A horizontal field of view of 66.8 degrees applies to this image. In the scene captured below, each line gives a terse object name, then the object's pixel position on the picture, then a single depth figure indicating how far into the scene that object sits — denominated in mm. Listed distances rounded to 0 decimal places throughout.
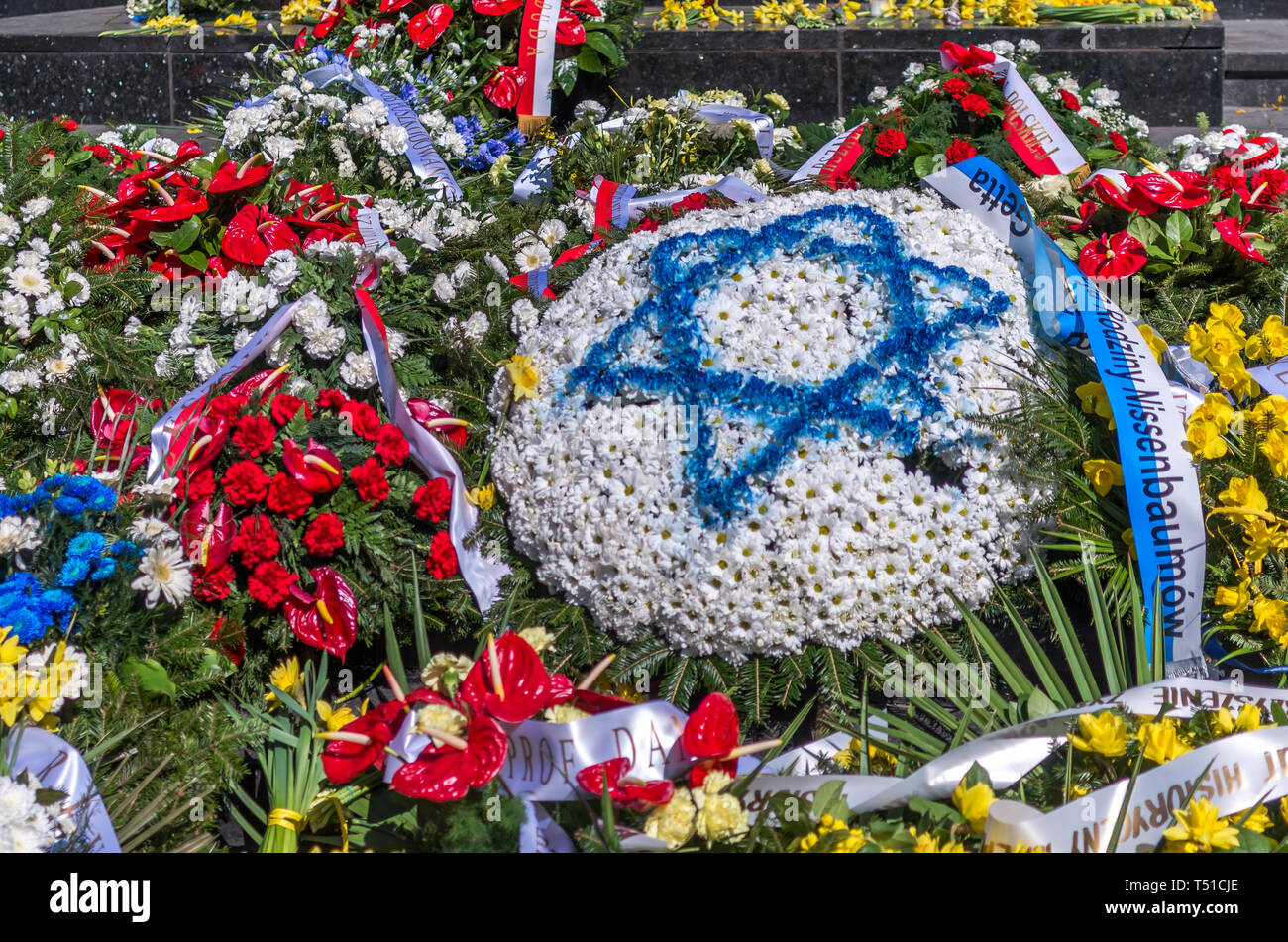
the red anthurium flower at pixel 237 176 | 2934
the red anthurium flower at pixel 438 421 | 2484
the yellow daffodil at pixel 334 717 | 1923
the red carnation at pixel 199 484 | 2246
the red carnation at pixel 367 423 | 2422
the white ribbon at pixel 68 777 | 1693
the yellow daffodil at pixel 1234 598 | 2033
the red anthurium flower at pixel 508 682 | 1712
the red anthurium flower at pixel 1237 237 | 2797
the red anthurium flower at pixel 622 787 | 1657
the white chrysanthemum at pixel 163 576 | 1984
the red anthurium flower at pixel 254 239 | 2885
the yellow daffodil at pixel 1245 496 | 2074
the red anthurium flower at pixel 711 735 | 1722
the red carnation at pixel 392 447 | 2383
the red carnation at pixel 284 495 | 2240
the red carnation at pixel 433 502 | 2342
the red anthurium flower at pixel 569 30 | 4641
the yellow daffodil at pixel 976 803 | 1650
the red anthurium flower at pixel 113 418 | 2439
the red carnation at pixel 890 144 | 3230
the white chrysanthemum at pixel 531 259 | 2912
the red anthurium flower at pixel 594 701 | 1838
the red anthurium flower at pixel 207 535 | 2156
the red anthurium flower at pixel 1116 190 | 2922
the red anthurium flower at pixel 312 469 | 2262
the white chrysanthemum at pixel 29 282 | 2830
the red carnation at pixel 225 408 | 2303
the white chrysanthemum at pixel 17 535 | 1944
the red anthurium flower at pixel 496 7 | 4652
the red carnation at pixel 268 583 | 2211
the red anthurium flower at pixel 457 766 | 1620
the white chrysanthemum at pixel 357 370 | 2537
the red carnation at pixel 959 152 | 3189
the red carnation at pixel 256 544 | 2205
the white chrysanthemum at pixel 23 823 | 1580
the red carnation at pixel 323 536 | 2229
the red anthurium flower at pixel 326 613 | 2238
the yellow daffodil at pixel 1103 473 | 2170
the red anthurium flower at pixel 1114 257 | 2818
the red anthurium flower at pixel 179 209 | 2943
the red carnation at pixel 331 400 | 2502
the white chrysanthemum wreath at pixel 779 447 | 2076
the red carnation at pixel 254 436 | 2268
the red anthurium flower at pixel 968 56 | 3465
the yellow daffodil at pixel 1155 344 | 2340
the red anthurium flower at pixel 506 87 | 4625
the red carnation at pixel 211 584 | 2168
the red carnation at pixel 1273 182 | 3066
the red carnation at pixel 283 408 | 2354
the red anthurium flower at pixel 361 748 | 1812
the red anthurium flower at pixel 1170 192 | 2873
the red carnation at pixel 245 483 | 2223
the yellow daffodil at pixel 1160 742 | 1692
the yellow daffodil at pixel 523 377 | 2363
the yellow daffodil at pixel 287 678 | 2129
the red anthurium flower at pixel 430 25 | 4648
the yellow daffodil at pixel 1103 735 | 1705
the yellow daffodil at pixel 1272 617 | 2018
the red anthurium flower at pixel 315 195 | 3166
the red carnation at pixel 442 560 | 2316
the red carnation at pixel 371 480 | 2320
